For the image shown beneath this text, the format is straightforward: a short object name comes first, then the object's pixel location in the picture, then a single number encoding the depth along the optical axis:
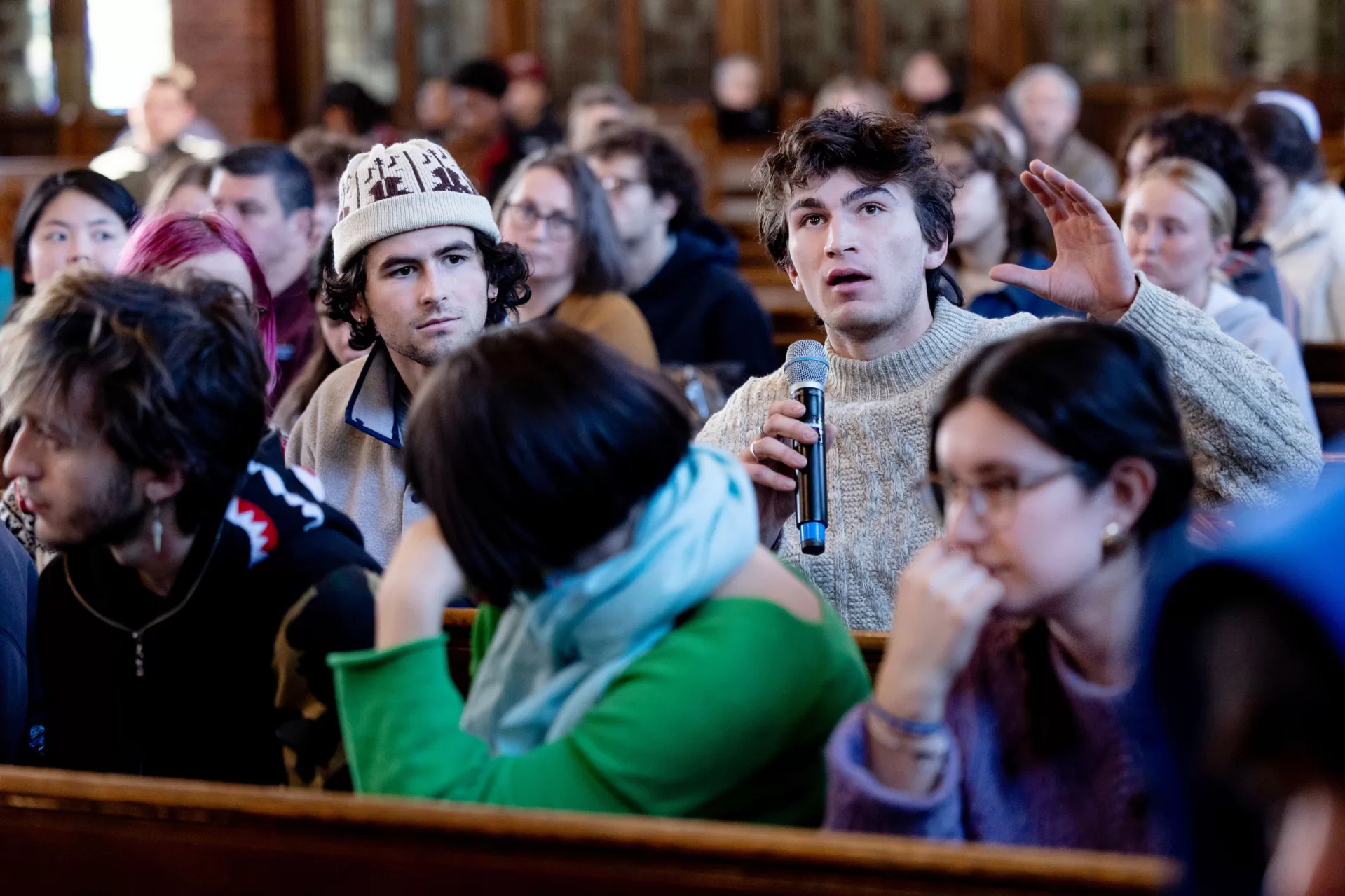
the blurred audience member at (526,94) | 8.86
